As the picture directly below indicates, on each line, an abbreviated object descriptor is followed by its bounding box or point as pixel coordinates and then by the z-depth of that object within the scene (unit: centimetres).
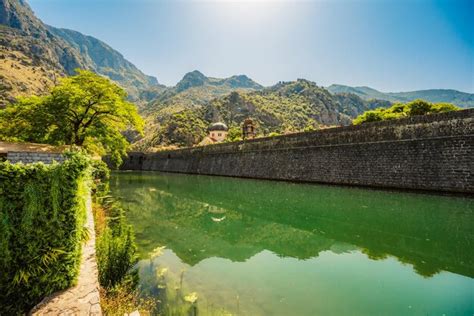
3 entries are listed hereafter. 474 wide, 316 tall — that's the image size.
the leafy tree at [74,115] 1590
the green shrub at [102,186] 1506
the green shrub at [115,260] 473
